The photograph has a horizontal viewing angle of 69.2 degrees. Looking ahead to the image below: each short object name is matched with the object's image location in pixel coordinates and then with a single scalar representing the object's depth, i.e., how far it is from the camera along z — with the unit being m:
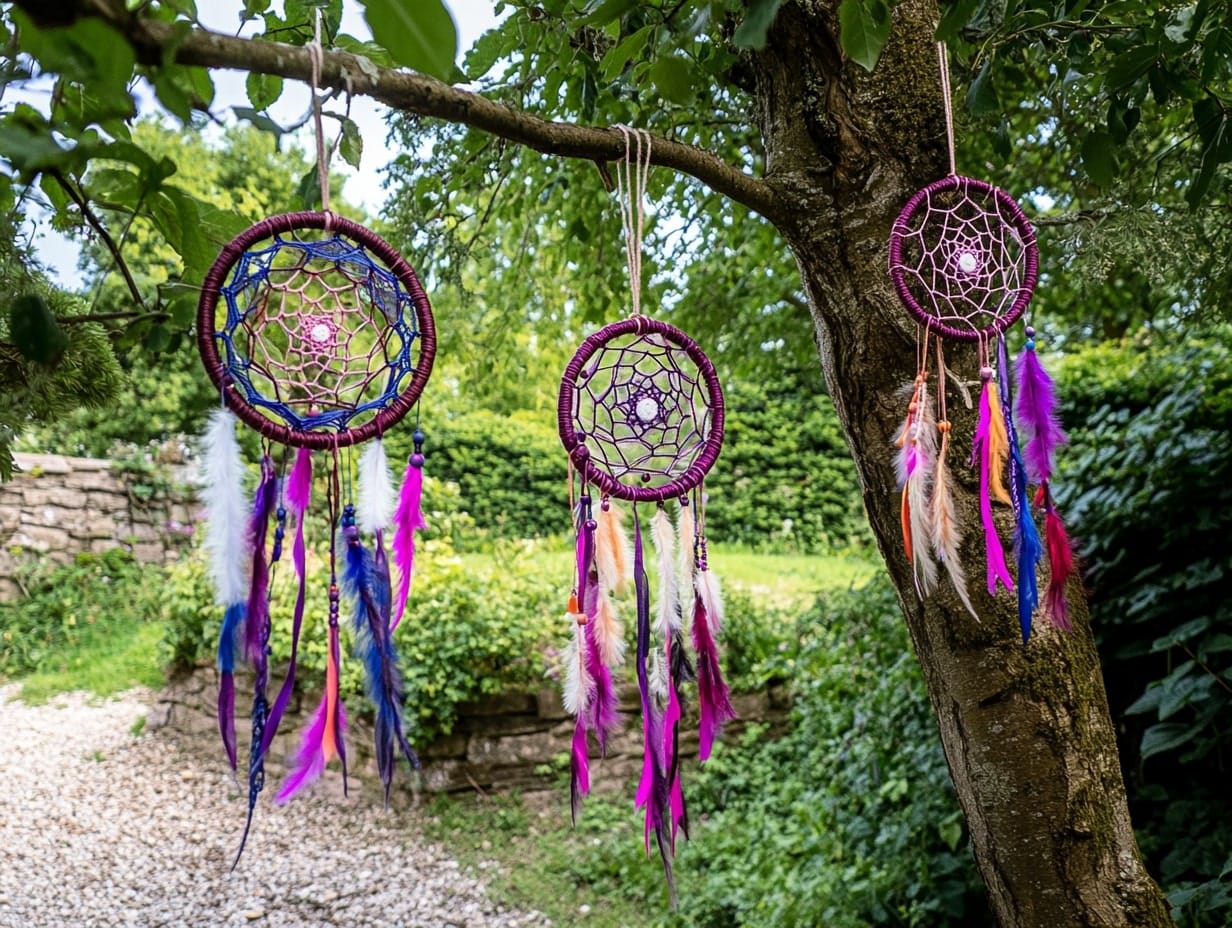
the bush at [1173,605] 2.22
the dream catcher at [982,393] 1.31
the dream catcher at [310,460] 1.03
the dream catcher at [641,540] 1.29
